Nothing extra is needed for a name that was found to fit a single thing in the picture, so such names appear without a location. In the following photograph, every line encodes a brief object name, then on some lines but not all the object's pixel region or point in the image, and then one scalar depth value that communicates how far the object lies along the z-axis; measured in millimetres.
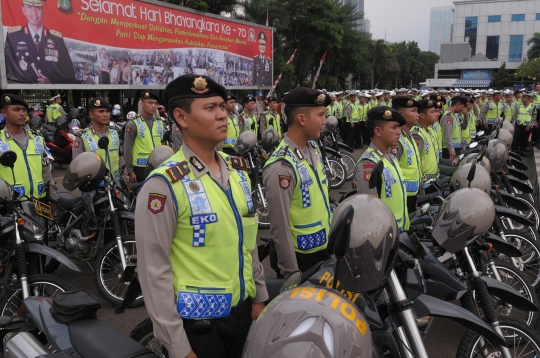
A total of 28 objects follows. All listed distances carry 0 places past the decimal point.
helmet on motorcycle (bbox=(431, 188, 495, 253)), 2527
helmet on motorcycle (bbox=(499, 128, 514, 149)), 6645
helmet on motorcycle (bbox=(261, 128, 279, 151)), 7684
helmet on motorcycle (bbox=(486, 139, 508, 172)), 5438
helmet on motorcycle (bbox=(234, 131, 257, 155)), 7227
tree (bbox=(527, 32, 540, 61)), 57038
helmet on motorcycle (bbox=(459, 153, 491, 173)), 4777
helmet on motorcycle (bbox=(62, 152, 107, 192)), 4262
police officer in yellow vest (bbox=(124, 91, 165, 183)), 5898
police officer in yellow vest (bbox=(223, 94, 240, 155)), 8299
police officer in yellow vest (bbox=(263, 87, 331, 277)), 2793
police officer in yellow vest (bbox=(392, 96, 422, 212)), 4363
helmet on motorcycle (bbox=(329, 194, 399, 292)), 1755
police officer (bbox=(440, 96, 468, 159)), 7570
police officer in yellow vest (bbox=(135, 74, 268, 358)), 1766
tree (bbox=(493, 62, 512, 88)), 56219
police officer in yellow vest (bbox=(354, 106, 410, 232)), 3354
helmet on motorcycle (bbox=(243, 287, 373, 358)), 1188
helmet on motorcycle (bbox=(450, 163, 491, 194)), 3971
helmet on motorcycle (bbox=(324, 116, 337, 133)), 10295
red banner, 10836
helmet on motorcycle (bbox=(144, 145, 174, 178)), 4723
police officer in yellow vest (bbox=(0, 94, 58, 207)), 4336
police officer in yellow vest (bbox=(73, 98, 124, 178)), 5234
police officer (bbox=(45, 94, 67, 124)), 12401
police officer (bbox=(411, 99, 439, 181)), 5230
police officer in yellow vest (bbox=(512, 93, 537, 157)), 13672
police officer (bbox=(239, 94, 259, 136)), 9539
